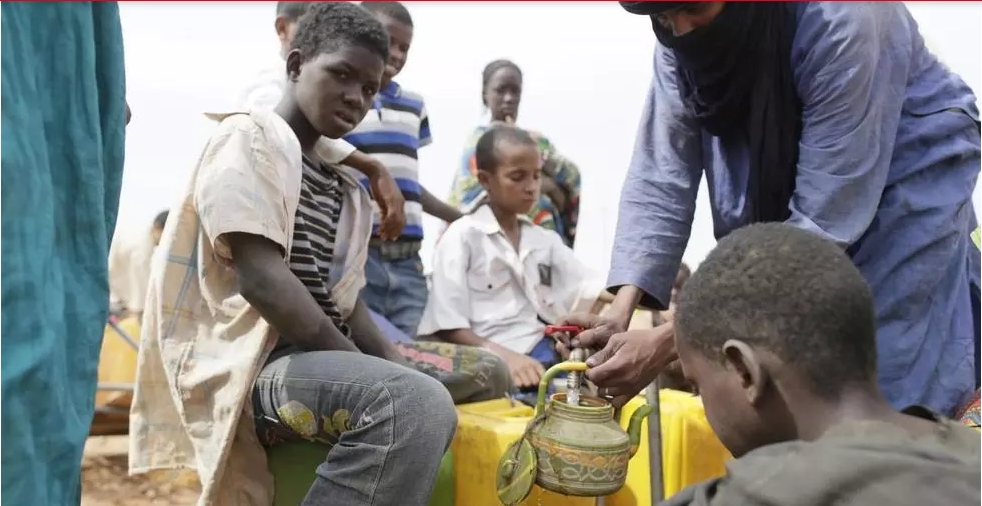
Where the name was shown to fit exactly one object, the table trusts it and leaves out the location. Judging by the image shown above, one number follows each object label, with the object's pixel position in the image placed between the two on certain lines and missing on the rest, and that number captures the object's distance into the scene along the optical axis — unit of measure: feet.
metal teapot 5.52
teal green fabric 3.79
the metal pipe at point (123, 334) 14.35
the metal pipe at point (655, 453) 6.53
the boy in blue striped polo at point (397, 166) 10.19
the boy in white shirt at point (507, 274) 10.29
